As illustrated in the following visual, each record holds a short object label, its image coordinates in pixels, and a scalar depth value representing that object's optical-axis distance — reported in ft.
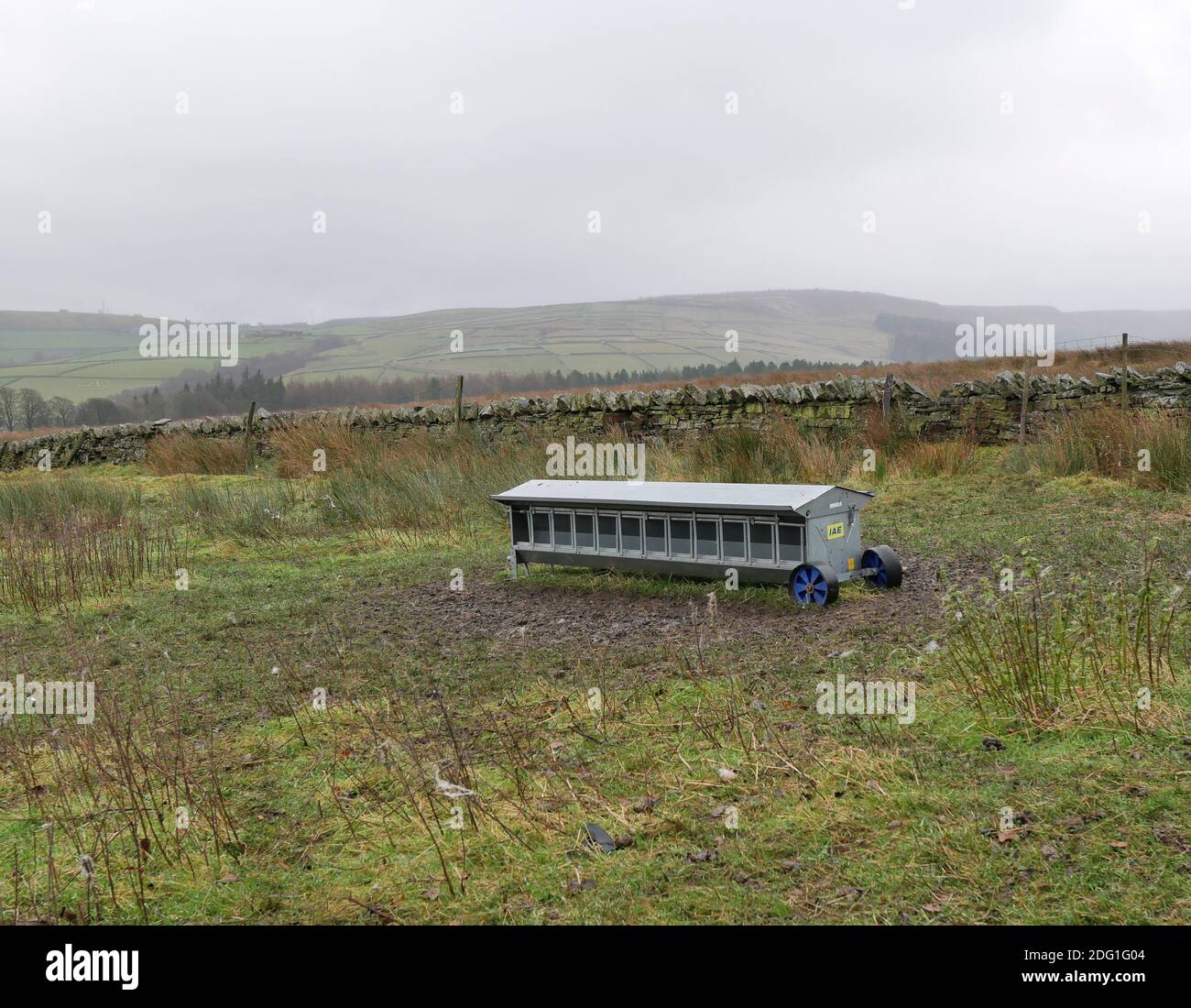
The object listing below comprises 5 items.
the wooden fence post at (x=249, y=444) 63.05
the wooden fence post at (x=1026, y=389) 43.20
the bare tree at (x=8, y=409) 131.95
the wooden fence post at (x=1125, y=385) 40.63
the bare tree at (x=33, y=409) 132.36
